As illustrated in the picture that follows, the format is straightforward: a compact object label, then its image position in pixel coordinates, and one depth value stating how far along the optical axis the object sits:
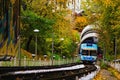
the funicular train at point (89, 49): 68.31
